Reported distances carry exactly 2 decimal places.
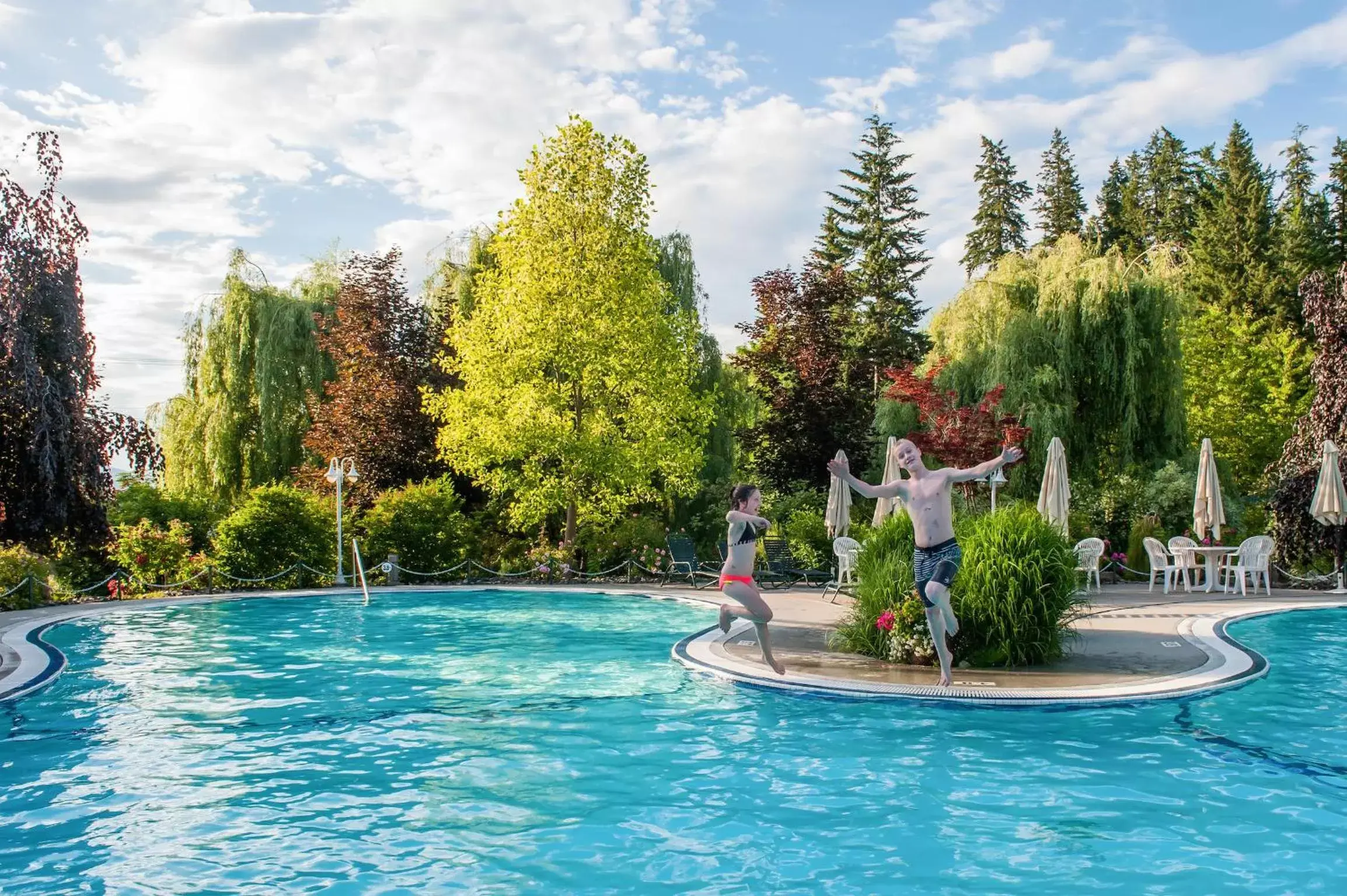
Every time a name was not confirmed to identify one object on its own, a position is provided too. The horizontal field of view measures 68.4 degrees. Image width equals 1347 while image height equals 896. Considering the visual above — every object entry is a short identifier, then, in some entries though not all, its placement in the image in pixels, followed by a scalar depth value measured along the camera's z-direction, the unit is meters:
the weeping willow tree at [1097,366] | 24.17
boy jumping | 8.39
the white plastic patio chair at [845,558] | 17.16
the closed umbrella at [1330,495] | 17.91
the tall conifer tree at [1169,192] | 44.84
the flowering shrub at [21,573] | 16.91
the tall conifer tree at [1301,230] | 37.50
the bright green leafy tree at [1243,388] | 30.88
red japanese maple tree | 22.02
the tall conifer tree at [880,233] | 43.72
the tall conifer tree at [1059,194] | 47.38
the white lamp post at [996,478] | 16.64
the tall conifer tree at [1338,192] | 39.09
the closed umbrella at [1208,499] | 17.81
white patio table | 18.05
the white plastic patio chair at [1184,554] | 18.33
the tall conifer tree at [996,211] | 46.88
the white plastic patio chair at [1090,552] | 16.80
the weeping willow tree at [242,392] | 24.72
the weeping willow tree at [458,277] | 26.00
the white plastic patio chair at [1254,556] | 18.05
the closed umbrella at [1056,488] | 15.74
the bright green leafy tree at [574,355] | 21.09
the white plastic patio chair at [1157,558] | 18.48
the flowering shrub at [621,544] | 21.91
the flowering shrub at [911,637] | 9.91
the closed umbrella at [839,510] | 18.12
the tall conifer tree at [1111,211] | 46.62
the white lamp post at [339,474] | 19.78
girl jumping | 8.98
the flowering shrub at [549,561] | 21.30
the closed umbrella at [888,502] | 16.42
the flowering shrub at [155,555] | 19.45
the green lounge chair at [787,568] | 19.91
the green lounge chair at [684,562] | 20.27
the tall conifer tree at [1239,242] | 38.22
